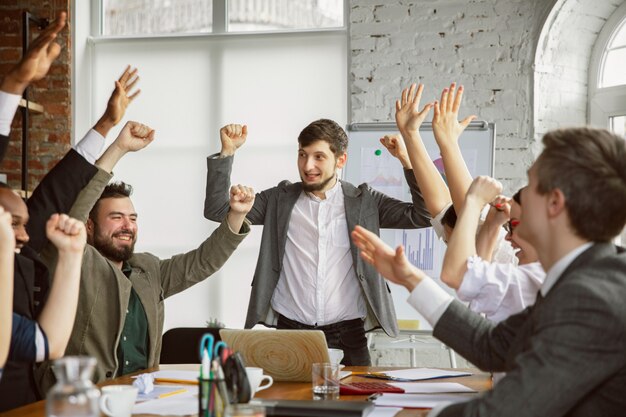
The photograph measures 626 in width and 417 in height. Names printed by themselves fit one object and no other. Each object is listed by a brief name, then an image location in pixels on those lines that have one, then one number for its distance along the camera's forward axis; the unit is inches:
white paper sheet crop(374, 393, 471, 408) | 79.0
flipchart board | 184.1
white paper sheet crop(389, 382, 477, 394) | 86.8
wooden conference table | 75.3
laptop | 94.3
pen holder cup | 62.7
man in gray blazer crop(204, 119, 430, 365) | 138.8
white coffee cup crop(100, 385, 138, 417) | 68.2
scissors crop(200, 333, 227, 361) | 63.9
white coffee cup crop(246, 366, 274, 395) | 80.6
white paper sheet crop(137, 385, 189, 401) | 83.9
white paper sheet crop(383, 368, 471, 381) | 96.8
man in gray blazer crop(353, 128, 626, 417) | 51.3
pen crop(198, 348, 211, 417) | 62.8
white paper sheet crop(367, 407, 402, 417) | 74.0
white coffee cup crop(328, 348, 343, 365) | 95.2
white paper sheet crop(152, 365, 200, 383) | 95.1
